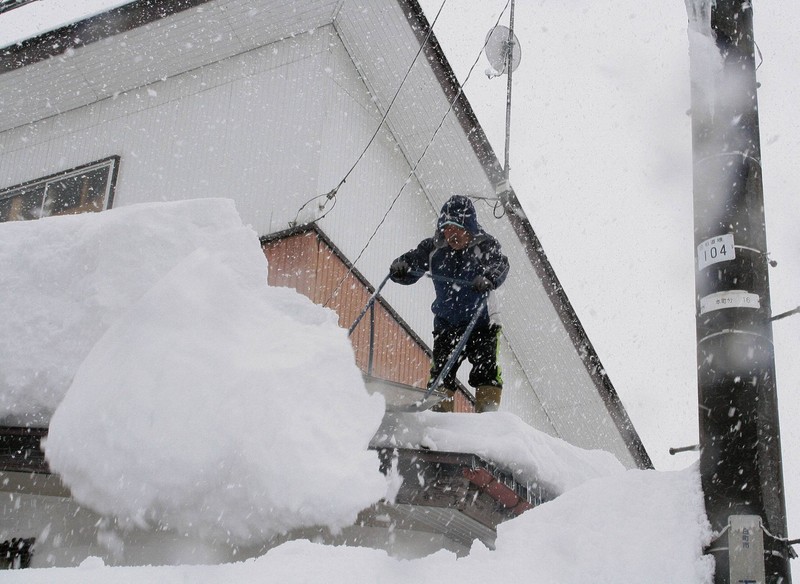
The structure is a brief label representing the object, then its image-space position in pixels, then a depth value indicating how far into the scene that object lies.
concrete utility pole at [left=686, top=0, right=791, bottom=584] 2.69
